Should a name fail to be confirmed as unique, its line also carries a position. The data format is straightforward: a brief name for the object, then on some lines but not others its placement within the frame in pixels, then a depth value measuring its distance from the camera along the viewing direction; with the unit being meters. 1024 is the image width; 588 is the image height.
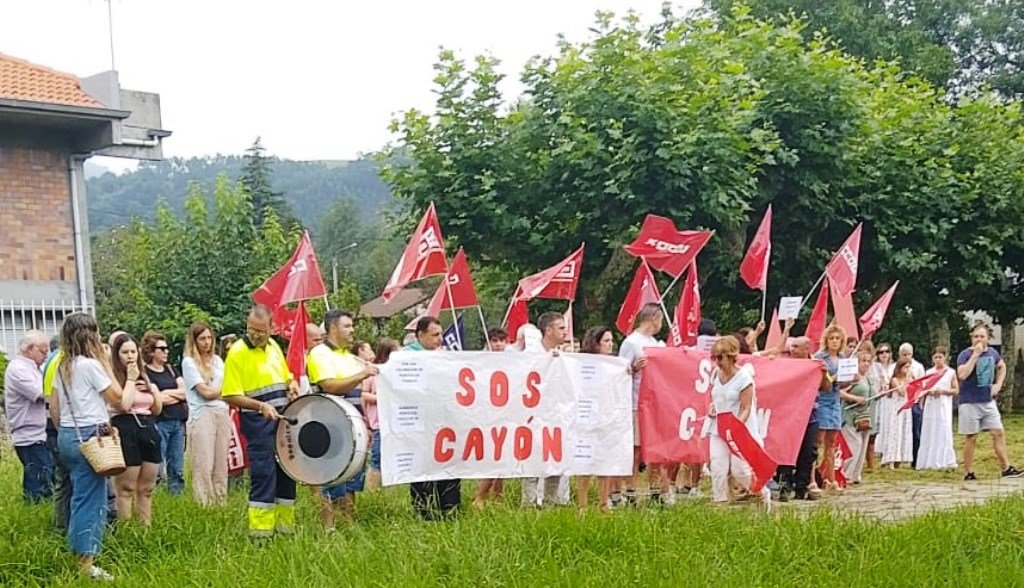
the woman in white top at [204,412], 10.65
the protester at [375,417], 11.30
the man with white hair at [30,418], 10.61
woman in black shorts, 9.02
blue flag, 13.01
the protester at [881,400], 15.80
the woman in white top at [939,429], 15.33
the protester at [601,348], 10.50
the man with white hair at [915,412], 16.06
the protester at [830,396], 11.94
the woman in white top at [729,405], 10.15
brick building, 17.81
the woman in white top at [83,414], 8.05
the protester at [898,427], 16.12
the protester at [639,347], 10.73
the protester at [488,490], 10.08
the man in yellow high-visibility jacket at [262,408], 8.66
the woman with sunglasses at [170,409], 11.04
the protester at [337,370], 8.98
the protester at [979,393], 12.99
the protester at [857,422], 13.23
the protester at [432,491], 9.17
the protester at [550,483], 10.23
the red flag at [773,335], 14.36
